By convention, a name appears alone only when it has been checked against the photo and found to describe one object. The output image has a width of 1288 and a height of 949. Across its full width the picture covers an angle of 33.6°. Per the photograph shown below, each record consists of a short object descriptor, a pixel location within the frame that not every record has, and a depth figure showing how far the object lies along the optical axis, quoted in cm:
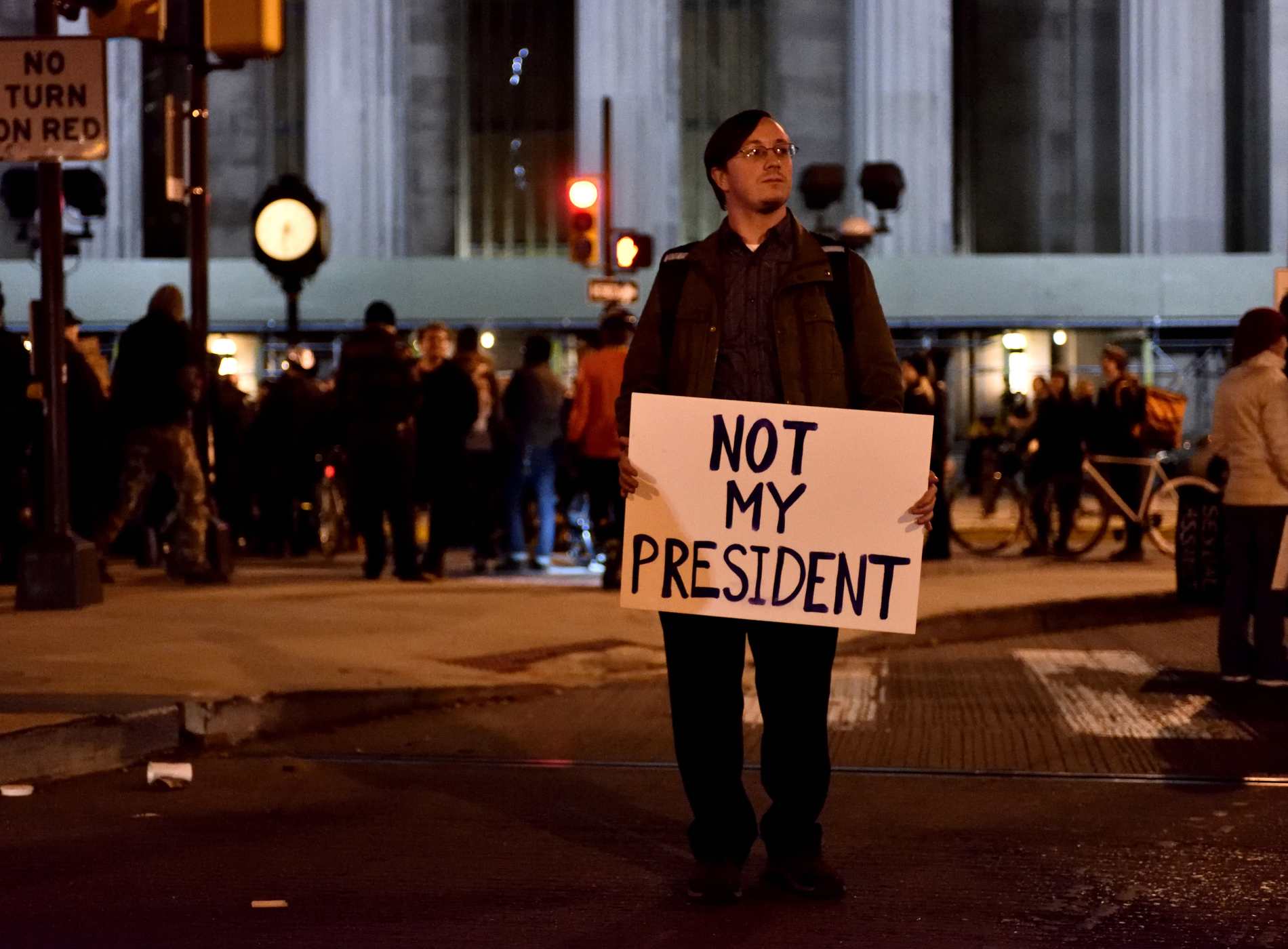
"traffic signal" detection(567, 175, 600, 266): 2058
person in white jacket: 998
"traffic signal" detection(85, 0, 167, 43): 1205
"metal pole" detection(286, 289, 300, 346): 1562
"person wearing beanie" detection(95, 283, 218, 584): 1384
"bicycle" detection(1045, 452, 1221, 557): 1861
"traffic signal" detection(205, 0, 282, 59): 1270
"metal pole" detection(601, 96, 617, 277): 2052
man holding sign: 550
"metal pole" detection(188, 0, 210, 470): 1416
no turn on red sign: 1150
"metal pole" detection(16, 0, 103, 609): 1216
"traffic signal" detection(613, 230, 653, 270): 1962
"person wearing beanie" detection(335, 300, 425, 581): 1473
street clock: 1552
